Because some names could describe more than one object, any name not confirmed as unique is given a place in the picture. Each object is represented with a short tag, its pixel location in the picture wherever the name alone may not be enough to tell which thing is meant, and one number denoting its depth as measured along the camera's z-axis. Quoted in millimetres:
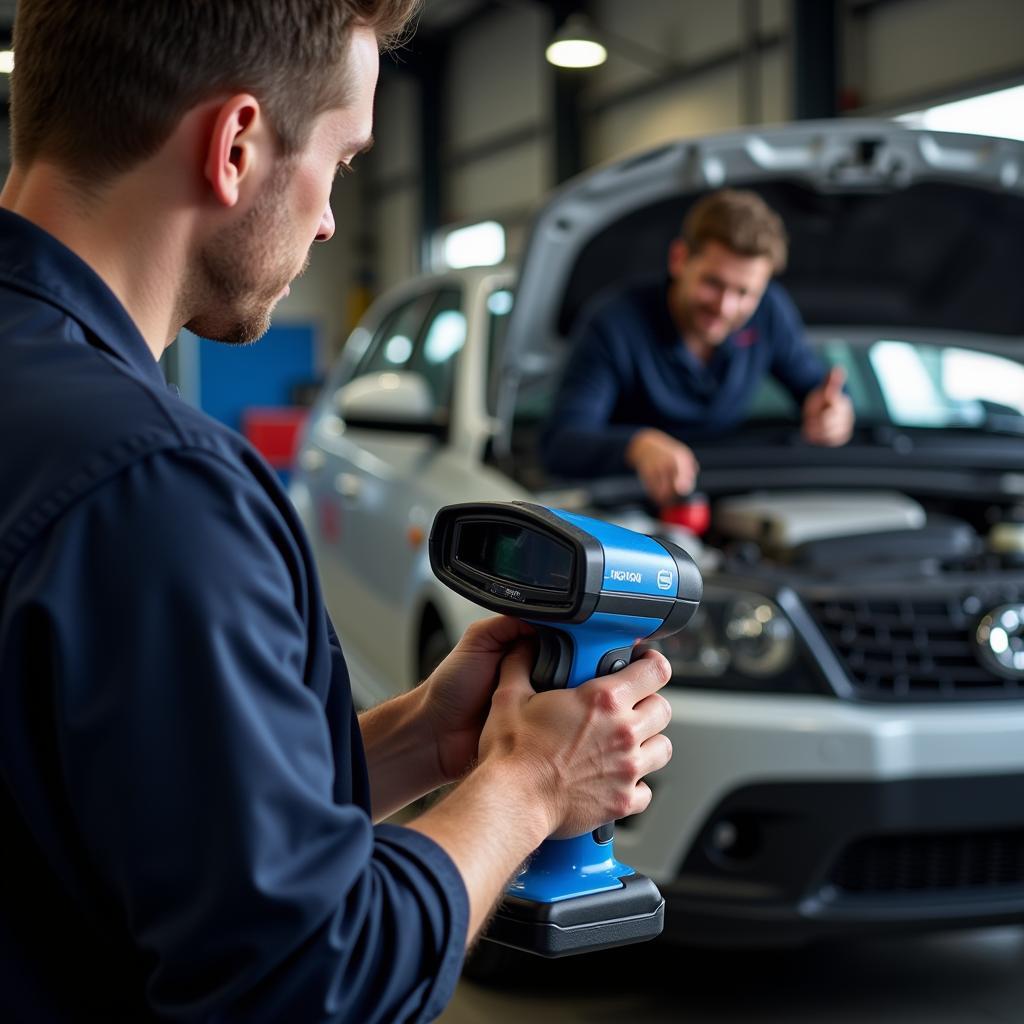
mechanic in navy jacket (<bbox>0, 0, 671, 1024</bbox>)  718
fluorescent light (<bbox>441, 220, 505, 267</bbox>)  13906
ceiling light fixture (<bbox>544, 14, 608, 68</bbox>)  8594
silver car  2254
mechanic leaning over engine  2928
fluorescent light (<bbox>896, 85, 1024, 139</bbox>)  7961
